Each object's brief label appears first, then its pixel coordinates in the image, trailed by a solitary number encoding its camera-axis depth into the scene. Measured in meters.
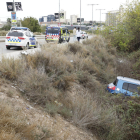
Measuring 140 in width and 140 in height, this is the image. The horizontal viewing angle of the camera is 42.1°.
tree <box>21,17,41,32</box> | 45.41
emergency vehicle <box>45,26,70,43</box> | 20.67
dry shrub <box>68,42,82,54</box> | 12.73
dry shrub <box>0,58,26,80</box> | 5.82
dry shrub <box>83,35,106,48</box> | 16.80
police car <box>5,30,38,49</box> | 14.62
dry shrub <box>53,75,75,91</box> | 6.65
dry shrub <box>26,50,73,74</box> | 7.09
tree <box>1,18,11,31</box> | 49.65
